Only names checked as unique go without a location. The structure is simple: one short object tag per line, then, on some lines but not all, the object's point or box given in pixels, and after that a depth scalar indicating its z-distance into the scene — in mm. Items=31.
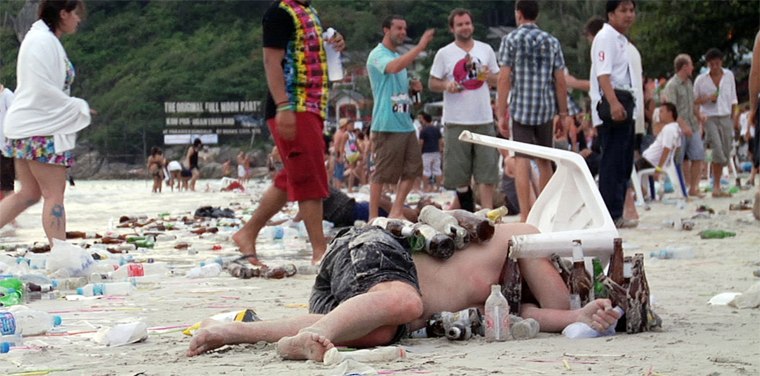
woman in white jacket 13554
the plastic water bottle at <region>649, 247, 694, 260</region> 13646
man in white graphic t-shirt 18875
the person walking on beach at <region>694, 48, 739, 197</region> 27557
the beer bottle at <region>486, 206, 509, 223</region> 9020
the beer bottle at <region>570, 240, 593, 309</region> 8299
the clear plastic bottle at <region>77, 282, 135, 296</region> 11436
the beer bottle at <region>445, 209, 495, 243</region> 8405
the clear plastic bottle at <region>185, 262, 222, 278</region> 13043
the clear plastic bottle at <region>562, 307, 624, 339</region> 7961
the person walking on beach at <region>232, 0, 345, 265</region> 13097
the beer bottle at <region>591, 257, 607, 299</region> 8273
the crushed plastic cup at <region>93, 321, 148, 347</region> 8292
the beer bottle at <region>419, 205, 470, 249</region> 8306
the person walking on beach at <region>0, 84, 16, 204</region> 21509
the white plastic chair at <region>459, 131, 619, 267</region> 8339
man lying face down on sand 7379
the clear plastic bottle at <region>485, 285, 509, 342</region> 7968
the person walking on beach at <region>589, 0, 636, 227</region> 17816
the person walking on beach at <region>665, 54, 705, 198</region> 27557
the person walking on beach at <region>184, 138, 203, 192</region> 61500
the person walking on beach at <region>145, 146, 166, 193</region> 56804
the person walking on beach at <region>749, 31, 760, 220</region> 12137
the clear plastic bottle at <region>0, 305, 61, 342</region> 8464
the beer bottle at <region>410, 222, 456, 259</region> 8187
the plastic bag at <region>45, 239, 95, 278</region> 12475
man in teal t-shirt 18636
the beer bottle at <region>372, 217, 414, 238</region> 8273
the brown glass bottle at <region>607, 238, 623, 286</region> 8220
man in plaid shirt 17644
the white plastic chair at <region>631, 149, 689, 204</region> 26368
